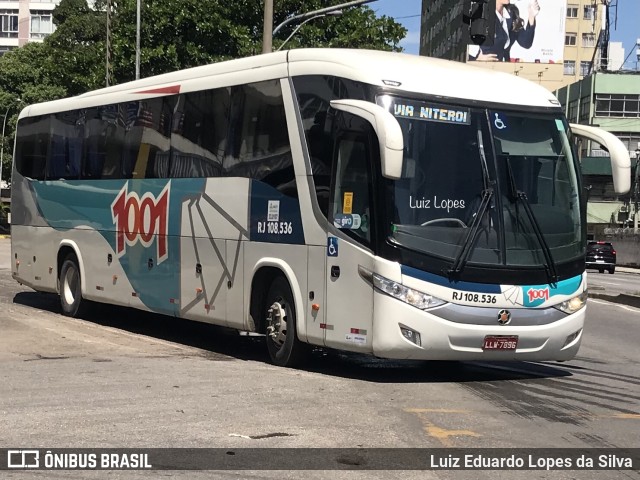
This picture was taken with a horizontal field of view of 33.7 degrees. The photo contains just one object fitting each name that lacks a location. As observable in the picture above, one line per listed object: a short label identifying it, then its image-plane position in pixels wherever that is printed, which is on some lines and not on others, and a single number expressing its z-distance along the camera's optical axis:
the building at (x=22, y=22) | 92.50
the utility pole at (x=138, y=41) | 36.52
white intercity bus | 10.18
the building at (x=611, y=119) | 78.69
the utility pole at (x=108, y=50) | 39.09
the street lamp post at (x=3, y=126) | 68.54
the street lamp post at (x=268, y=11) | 22.17
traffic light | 16.75
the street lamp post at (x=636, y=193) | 66.68
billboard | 95.62
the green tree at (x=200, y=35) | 40.47
